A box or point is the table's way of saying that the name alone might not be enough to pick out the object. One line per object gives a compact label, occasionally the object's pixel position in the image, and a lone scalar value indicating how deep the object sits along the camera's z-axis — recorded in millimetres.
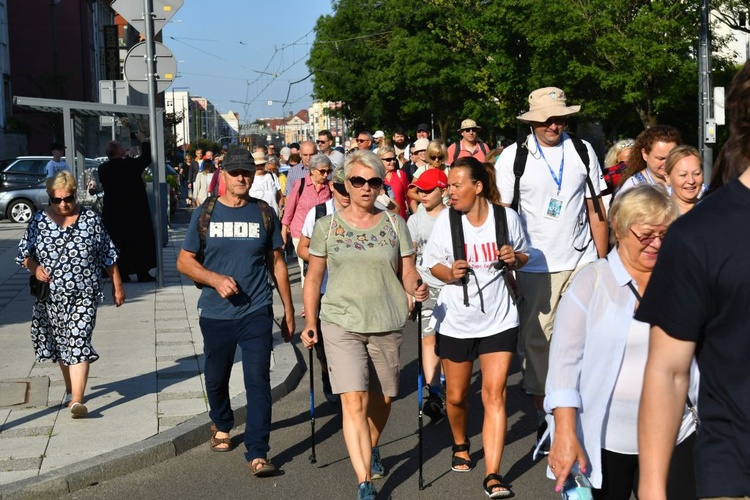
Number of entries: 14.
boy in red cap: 7984
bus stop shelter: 15102
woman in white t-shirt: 6227
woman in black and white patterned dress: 7867
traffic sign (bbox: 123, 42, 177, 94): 14750
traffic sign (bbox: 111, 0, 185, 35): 14891
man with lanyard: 7035
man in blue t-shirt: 6715
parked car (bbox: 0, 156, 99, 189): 30203
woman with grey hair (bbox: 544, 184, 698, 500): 3717
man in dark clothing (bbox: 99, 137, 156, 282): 15062
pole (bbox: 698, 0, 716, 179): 27359
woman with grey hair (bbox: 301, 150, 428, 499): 6094
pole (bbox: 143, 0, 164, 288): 14711
